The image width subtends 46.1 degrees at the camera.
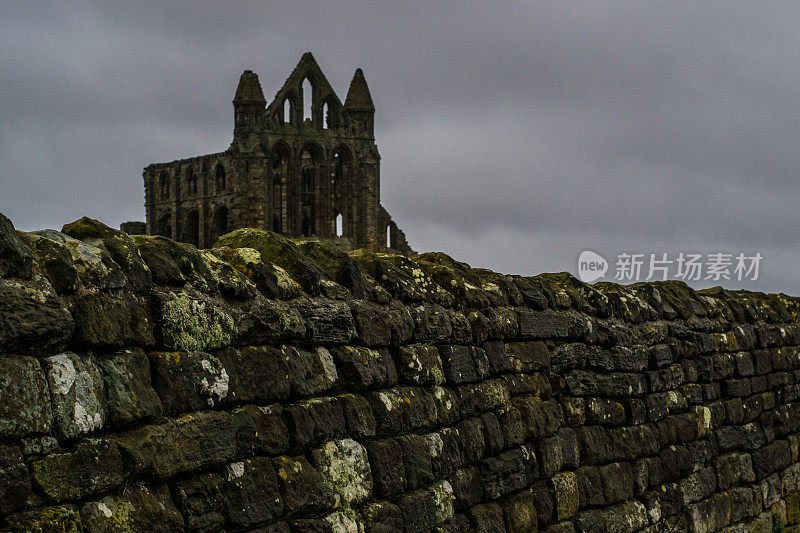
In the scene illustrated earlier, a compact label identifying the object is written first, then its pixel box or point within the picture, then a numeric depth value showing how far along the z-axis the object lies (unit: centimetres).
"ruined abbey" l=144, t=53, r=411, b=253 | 6869
